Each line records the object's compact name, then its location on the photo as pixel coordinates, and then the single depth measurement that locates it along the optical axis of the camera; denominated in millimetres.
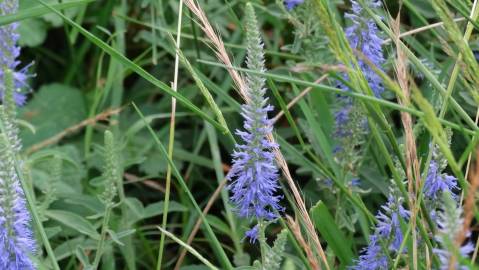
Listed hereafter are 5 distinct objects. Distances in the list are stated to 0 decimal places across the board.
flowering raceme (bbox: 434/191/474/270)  474
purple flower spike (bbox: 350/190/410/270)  677
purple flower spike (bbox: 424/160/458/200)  677
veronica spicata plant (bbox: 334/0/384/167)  788
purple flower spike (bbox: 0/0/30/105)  819
